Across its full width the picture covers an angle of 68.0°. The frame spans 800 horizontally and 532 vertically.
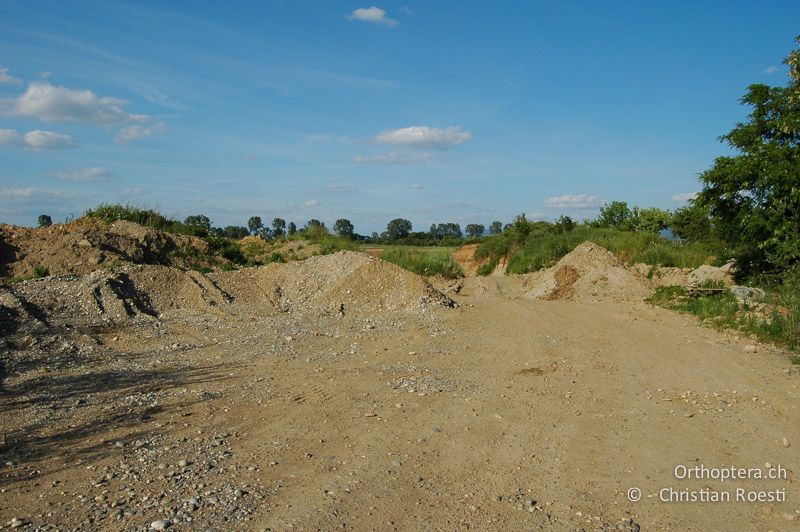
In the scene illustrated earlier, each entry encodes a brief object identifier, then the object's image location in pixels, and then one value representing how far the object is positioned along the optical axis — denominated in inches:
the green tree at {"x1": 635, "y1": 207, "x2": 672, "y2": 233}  1227.7
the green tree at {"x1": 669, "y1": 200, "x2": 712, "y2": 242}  562.9
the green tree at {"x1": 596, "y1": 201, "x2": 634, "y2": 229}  1248.2
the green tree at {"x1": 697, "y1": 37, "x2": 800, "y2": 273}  466.0
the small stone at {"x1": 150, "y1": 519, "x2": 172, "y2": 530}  152.6
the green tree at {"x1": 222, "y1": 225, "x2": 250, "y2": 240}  1270.7
